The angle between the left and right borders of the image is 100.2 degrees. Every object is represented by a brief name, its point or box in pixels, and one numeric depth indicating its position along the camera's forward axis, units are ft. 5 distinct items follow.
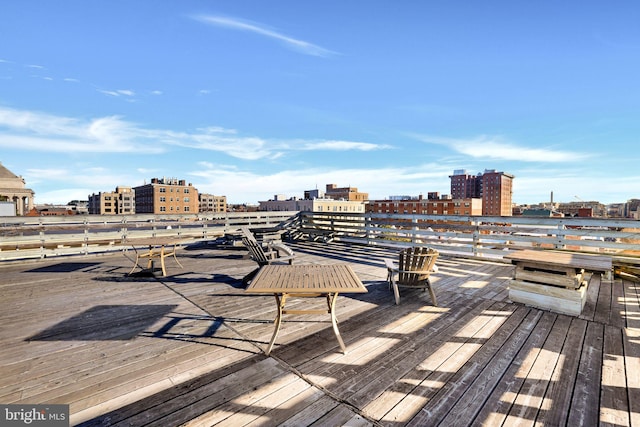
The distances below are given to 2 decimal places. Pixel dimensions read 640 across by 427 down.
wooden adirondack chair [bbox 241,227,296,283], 17.19
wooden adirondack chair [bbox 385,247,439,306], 14.46
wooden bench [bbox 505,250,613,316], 12.71
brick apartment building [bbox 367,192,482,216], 247.13
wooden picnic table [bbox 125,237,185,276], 19.75
